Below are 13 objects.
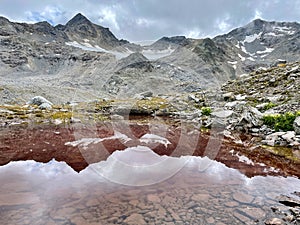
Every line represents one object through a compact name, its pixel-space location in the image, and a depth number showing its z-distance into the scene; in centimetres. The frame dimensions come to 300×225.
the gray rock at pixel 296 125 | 1716
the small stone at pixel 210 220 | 767
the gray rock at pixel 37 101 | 4208
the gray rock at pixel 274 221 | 742
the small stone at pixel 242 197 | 903
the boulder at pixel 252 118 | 2152
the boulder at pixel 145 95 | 5936
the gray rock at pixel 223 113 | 2606
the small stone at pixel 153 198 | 897
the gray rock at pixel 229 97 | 3550
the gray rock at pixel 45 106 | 3676
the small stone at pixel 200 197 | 912
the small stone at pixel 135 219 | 759
